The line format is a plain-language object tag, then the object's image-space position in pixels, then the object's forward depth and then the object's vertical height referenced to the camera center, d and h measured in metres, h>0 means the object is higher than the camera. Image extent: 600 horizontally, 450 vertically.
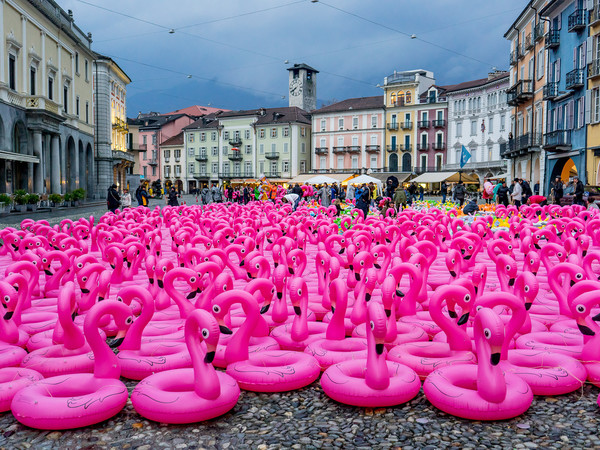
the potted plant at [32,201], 26.27 +0.08
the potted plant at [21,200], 25.58 +0.12
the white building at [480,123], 55.44 +8.42
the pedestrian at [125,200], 24.08 +0.12
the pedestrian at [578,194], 18.57 +0.34
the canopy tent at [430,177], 44.93 +2.22
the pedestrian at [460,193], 25.27 +0.49
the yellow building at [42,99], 29.58 +6.38
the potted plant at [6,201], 23.81 +0.06
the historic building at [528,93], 34.56 +7.31
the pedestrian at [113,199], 20.61 +0.14
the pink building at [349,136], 66.38 +8.18
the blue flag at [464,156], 26.71 +2.36
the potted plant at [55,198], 29.75 +0.25
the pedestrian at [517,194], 21.48 +0.38
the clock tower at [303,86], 76.94 +16.26
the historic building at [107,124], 50.88 +7.54
